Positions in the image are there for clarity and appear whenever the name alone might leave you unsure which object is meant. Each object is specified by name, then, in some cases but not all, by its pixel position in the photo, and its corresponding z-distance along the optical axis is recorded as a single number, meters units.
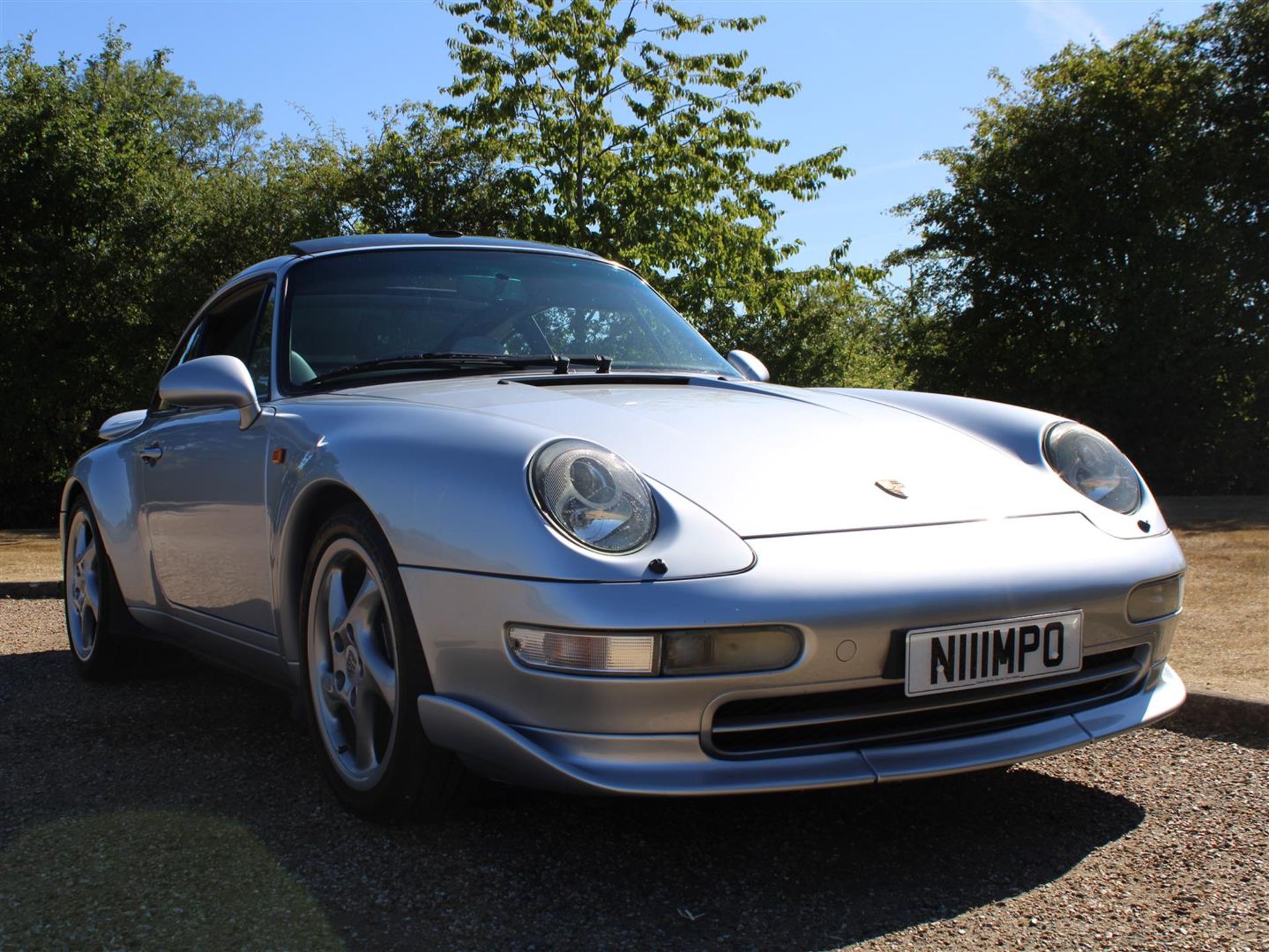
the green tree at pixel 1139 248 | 18.89
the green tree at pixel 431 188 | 23.48
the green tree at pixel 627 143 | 20.92
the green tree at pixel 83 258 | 20.20
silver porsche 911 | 2.30
